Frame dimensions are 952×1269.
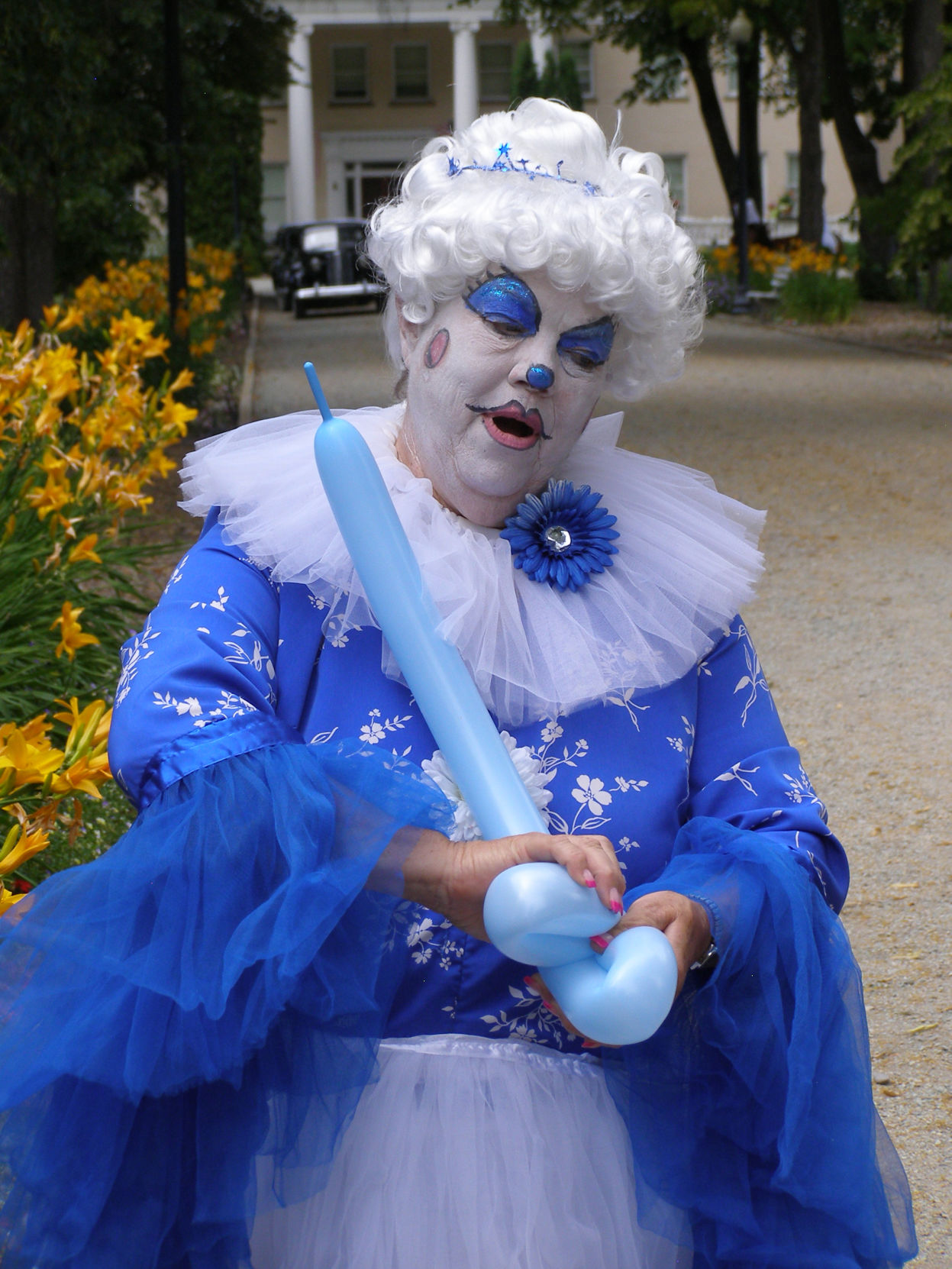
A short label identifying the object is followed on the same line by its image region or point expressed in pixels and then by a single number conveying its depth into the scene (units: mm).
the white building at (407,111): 40594
